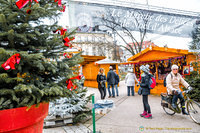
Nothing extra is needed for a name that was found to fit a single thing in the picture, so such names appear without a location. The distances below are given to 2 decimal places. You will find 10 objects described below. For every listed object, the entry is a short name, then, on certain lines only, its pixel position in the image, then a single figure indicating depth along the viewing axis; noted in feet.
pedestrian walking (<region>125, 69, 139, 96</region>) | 31.18
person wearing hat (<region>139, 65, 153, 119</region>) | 16.24
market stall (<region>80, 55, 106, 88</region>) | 48.57
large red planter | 5.16
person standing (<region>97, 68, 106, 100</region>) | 26.14
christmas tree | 5.54
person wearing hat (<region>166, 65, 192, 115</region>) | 15.37
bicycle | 14.36
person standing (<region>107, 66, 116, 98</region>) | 29.94
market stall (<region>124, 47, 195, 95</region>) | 25.00
